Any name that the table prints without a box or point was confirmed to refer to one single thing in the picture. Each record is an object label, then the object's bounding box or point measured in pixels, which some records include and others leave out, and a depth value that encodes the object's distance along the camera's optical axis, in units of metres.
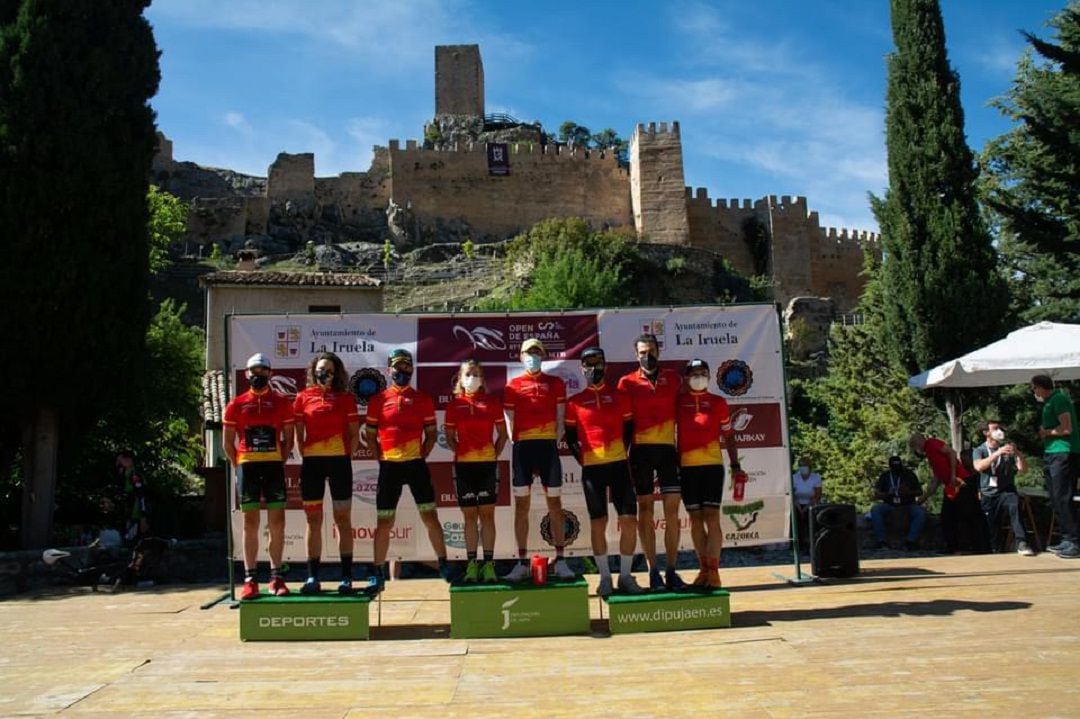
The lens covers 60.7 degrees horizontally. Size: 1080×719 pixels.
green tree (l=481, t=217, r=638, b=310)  32.28
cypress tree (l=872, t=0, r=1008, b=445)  13.95
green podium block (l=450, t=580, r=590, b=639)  5.89
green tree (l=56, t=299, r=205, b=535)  12.76
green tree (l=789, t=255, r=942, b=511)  18.08
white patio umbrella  9.54
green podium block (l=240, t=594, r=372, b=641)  5.93
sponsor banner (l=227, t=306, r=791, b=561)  8.05
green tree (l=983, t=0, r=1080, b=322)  14.73
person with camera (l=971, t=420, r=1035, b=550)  9.35
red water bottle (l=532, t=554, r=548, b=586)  6.09
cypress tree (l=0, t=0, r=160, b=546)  10.61
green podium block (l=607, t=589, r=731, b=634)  5.91
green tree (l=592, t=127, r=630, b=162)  92.76
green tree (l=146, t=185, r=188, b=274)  23.53
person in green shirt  8.24
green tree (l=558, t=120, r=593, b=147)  92.50
